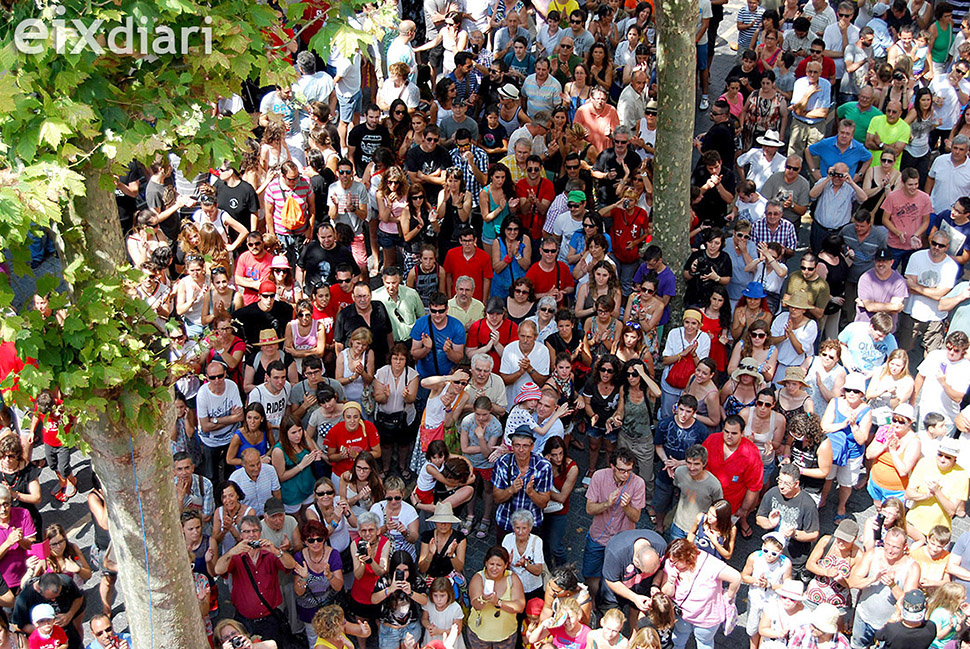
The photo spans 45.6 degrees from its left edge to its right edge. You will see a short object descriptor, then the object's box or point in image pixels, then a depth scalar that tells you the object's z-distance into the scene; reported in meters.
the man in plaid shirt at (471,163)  12.57
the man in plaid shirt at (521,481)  9.27
